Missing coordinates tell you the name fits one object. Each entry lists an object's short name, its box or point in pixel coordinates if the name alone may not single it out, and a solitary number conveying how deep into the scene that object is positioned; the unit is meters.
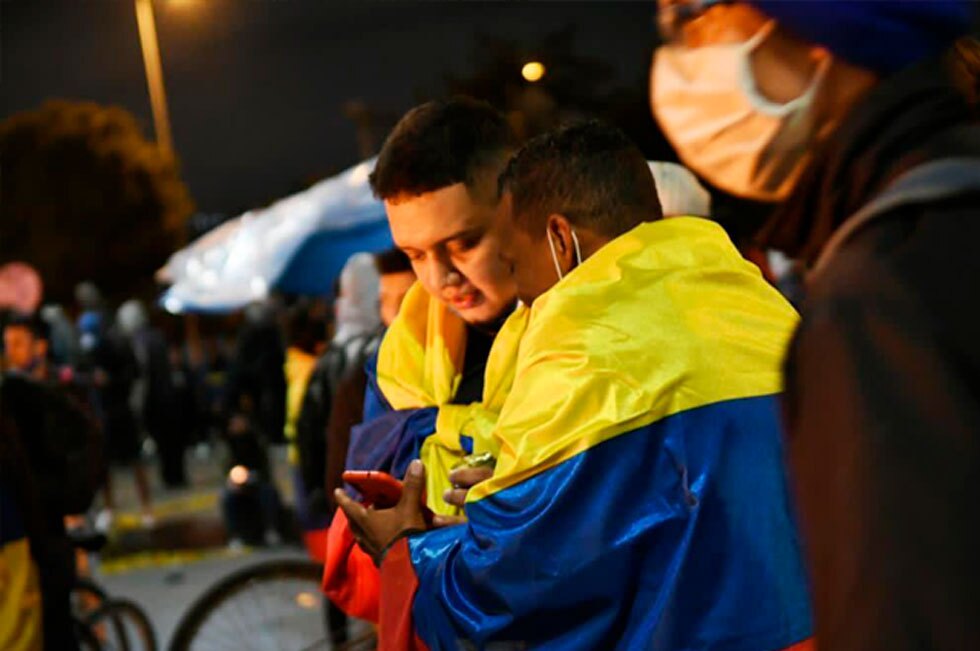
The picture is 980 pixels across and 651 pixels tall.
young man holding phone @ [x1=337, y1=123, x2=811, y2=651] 1.67
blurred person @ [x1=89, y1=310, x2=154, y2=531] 11.27
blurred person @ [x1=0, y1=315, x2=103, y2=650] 3.90
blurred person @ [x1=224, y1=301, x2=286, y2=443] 9.35
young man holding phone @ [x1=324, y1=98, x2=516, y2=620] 2.42
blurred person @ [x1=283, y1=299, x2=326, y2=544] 5.45
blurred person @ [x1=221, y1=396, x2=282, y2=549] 9.09
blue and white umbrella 5.78
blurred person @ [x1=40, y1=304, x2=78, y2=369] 12.76
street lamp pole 26.56
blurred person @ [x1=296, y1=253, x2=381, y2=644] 5.02
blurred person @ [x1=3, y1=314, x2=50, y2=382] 6.27
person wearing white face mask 0.91
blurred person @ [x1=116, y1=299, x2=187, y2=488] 11.93
